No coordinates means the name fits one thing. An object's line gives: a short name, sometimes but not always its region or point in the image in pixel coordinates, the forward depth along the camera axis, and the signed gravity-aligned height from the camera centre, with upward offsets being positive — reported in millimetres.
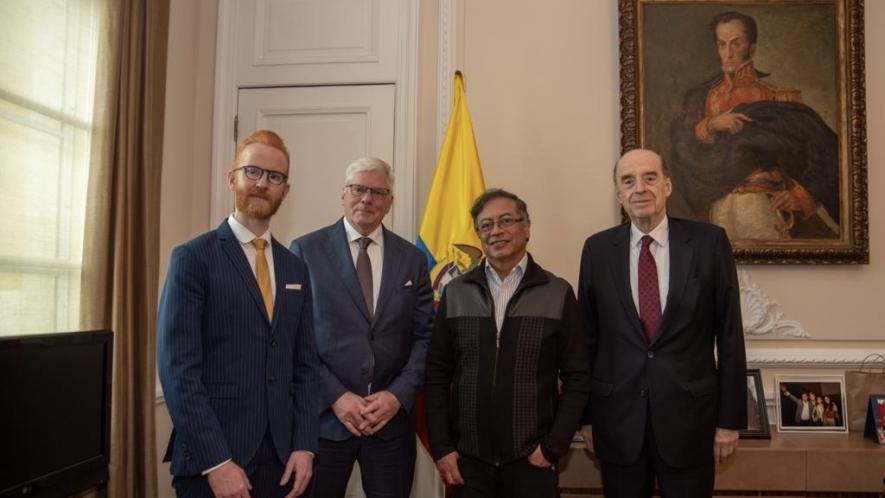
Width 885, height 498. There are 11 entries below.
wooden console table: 2744 -744
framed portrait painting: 3271 +825
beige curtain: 2516 +185
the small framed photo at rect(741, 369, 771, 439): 2959 -552
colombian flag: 3135 +361
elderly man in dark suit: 2131 -221
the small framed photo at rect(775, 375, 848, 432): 3082 -530
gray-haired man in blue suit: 2232 -183
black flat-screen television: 1712 -362
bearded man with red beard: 1722 -194
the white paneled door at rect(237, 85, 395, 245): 3553 +743
